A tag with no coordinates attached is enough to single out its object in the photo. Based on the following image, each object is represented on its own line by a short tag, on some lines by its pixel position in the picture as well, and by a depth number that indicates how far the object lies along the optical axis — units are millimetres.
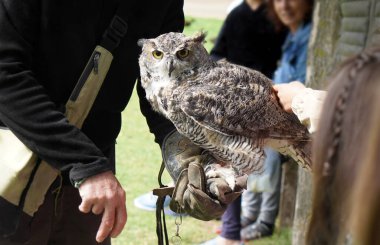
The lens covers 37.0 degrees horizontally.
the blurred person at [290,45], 4281
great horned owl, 2287
